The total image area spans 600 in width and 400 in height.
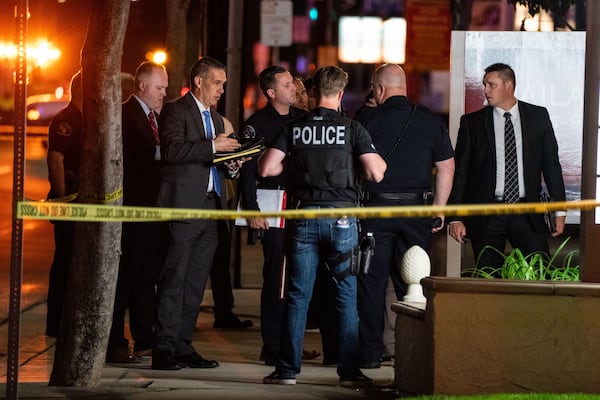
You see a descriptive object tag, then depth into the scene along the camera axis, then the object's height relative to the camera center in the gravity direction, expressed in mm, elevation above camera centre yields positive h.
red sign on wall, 64250 +3119
